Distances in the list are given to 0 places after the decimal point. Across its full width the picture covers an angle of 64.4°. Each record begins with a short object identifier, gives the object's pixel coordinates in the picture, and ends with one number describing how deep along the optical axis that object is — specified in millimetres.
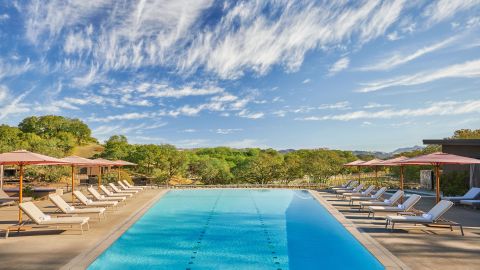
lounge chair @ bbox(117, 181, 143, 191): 18459
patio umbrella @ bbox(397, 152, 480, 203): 9883
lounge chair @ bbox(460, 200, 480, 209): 12461
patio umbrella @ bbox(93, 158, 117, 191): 16344
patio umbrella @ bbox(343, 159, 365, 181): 18319
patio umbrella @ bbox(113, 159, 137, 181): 18297
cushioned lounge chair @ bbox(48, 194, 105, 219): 10148
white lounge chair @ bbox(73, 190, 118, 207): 12141
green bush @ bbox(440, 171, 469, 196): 16766
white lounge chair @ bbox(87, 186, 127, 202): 13327
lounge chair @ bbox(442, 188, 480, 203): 13448
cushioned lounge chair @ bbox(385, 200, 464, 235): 8688
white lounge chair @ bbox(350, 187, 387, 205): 13727
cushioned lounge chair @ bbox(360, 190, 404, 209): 11975
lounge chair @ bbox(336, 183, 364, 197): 16472
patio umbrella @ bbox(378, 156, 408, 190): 13515
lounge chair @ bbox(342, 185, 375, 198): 14859
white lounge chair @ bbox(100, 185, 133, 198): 14710
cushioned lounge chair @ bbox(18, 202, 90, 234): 8375
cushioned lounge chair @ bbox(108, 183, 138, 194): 16453
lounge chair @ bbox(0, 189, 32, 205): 12831
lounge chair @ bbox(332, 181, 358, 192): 18228
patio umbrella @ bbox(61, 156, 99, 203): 13072
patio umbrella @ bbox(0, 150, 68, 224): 8992
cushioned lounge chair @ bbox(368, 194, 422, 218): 10773
